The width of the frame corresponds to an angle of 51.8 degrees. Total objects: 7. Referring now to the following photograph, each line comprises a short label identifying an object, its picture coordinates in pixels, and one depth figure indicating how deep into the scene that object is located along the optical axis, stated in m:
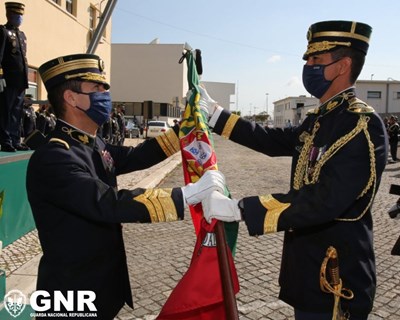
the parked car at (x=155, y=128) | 30.52
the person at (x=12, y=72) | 5.63
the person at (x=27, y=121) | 9.70
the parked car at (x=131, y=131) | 30.39
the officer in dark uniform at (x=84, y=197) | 1.90
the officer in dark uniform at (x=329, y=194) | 1.88
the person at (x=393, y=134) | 16.97
